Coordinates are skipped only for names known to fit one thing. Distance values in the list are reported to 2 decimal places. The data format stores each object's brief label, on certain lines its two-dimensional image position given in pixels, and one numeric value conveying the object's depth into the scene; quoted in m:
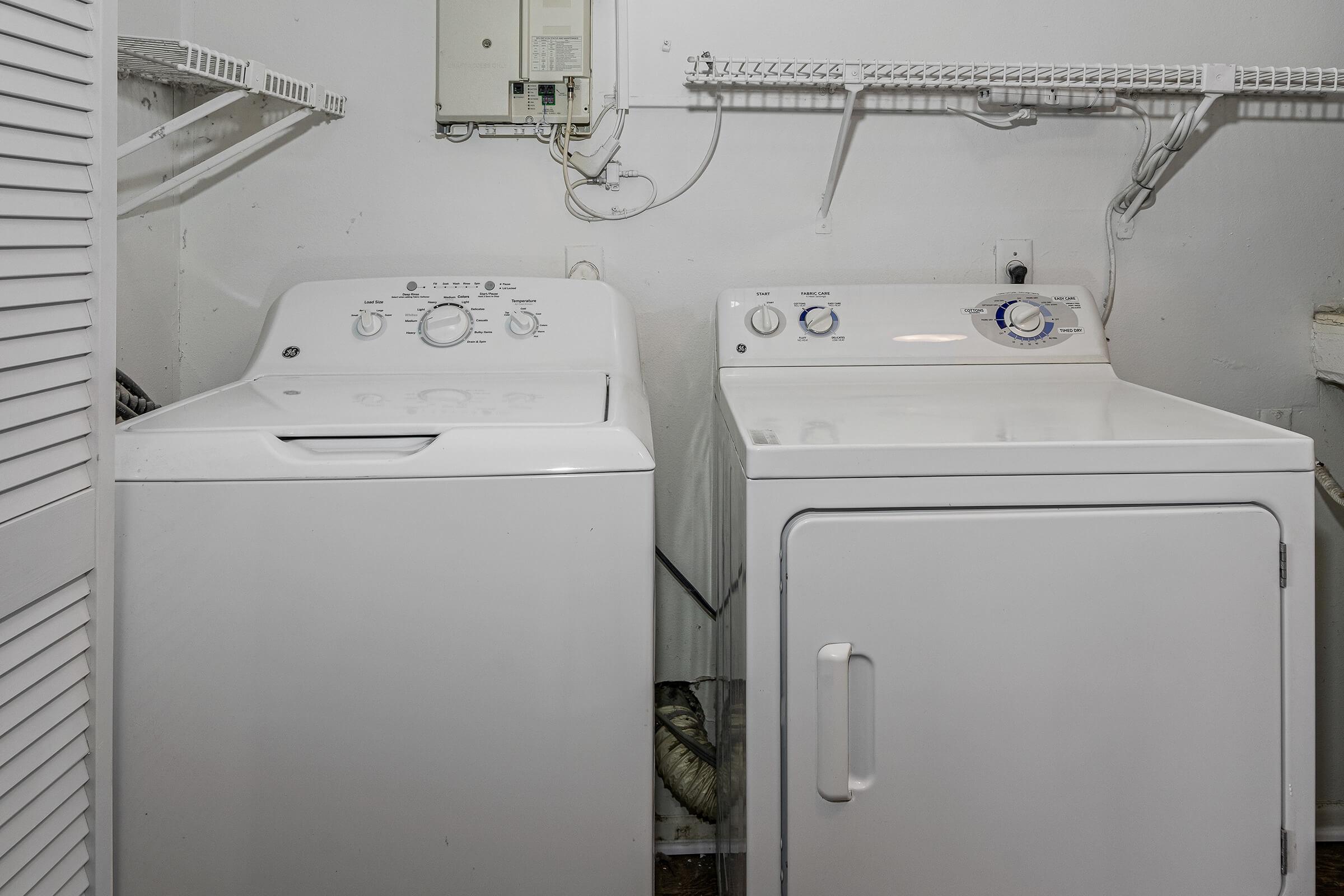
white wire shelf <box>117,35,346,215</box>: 1.30
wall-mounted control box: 1.74
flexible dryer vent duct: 1.74
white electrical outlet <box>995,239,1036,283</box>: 1.82
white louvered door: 0.93
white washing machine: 1.04
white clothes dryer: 1.06
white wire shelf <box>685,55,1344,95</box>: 1.57
